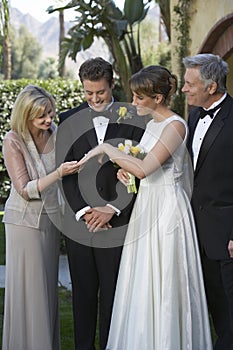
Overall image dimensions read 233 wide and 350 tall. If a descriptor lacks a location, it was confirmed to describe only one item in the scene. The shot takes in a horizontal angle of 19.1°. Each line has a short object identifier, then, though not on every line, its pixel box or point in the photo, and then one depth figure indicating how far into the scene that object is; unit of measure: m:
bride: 4.12
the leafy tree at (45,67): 64.74
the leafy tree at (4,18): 6.30
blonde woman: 4.39
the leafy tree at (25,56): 57.88
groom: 4.36
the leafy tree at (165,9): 12.04
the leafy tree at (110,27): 11.90
